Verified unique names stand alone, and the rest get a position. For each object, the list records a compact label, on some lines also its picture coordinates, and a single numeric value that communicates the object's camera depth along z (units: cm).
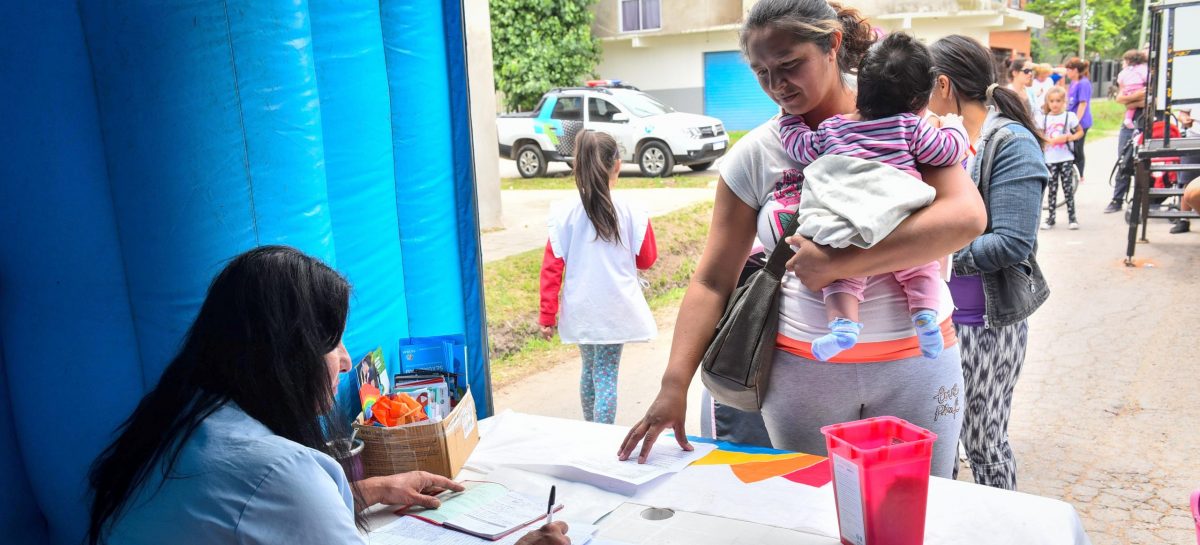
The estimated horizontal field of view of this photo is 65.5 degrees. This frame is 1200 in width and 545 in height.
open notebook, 193
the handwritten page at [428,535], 186
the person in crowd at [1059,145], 948
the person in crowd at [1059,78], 1589
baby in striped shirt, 195
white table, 179
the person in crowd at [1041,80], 1272
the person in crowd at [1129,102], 1019
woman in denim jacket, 294
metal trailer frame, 779
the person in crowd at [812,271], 194
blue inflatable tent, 197
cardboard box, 220
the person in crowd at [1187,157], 863
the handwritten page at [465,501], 201
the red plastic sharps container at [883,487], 162
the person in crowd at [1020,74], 842
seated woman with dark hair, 142
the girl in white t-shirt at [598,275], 437
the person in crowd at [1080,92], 1220
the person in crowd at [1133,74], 1055
